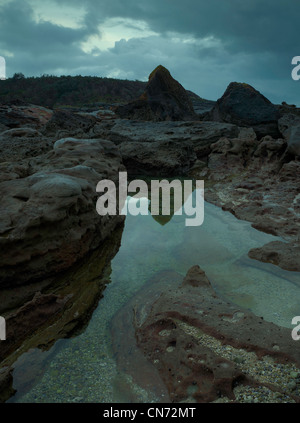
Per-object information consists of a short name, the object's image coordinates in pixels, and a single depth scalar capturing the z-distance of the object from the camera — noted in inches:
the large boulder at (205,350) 86.2
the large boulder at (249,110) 626.9
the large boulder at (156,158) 444.1
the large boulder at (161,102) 730.2
